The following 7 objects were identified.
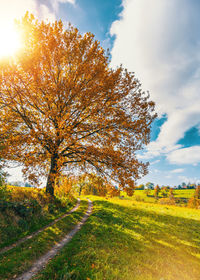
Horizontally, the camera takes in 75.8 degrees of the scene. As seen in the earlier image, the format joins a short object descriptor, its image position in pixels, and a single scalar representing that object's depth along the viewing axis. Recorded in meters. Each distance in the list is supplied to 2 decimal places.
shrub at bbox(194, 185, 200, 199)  91.88
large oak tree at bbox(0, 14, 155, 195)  9.31
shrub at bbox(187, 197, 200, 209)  66.67
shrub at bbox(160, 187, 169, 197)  118.07
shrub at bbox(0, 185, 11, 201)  8.44
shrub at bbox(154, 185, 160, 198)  113.62
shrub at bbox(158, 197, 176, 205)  58.52
